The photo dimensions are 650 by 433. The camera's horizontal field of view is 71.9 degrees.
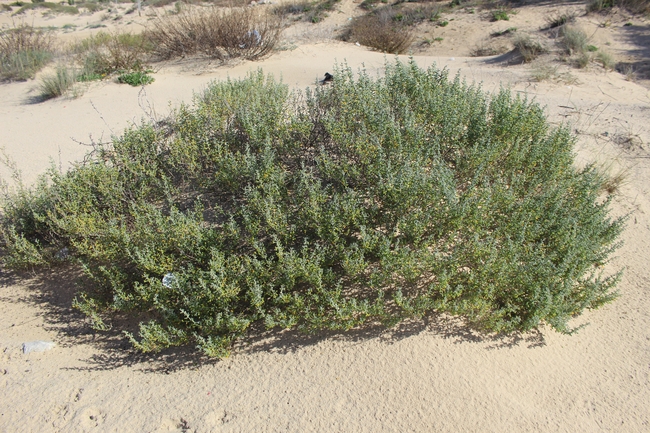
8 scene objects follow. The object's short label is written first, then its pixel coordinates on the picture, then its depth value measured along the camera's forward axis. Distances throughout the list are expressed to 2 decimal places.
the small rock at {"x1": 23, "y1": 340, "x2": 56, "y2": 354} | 3.61
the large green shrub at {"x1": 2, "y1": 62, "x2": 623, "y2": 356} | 3.34
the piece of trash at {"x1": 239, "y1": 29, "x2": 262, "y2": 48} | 10.30
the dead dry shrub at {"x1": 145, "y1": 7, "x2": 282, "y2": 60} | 10.33
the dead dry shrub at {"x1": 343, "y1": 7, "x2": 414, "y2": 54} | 12.51
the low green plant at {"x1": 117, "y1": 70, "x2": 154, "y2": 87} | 8.98
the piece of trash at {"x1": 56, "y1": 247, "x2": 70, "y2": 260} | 4.40
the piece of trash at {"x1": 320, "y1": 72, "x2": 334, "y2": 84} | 8.42
